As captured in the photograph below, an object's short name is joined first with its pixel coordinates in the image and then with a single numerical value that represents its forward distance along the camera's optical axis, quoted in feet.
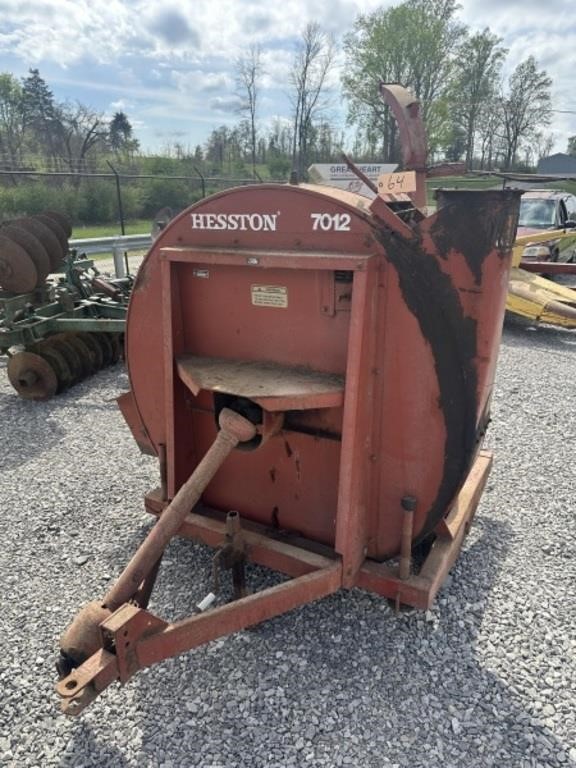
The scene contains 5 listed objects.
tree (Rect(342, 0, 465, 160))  124.36
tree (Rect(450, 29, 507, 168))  140.05
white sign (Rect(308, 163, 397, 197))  41.44
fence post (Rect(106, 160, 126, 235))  47.56
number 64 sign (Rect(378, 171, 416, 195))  9.78
